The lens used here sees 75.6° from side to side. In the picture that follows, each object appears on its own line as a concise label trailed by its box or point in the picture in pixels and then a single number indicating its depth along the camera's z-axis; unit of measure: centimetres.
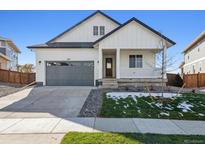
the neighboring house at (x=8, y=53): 2143
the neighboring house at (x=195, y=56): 1717
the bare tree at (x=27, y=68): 2510
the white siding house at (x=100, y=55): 1152
